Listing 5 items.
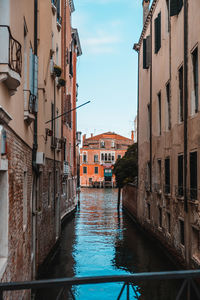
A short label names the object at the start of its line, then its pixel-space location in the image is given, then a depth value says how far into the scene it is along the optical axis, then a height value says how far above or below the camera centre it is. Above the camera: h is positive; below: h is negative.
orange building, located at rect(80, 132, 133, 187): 75.94 +3.10
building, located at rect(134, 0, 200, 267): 9.80 +1.51
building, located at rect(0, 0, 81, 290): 4.68 +0.65
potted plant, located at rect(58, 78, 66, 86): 15.38 +3.70
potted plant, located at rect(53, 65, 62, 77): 13.49 +3.62
